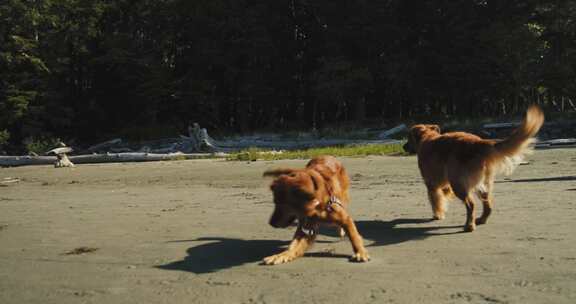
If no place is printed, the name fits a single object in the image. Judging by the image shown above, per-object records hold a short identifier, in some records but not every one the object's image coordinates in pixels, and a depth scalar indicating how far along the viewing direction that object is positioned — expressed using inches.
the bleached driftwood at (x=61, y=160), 757.3
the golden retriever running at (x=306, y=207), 194.7
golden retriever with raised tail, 239.9
